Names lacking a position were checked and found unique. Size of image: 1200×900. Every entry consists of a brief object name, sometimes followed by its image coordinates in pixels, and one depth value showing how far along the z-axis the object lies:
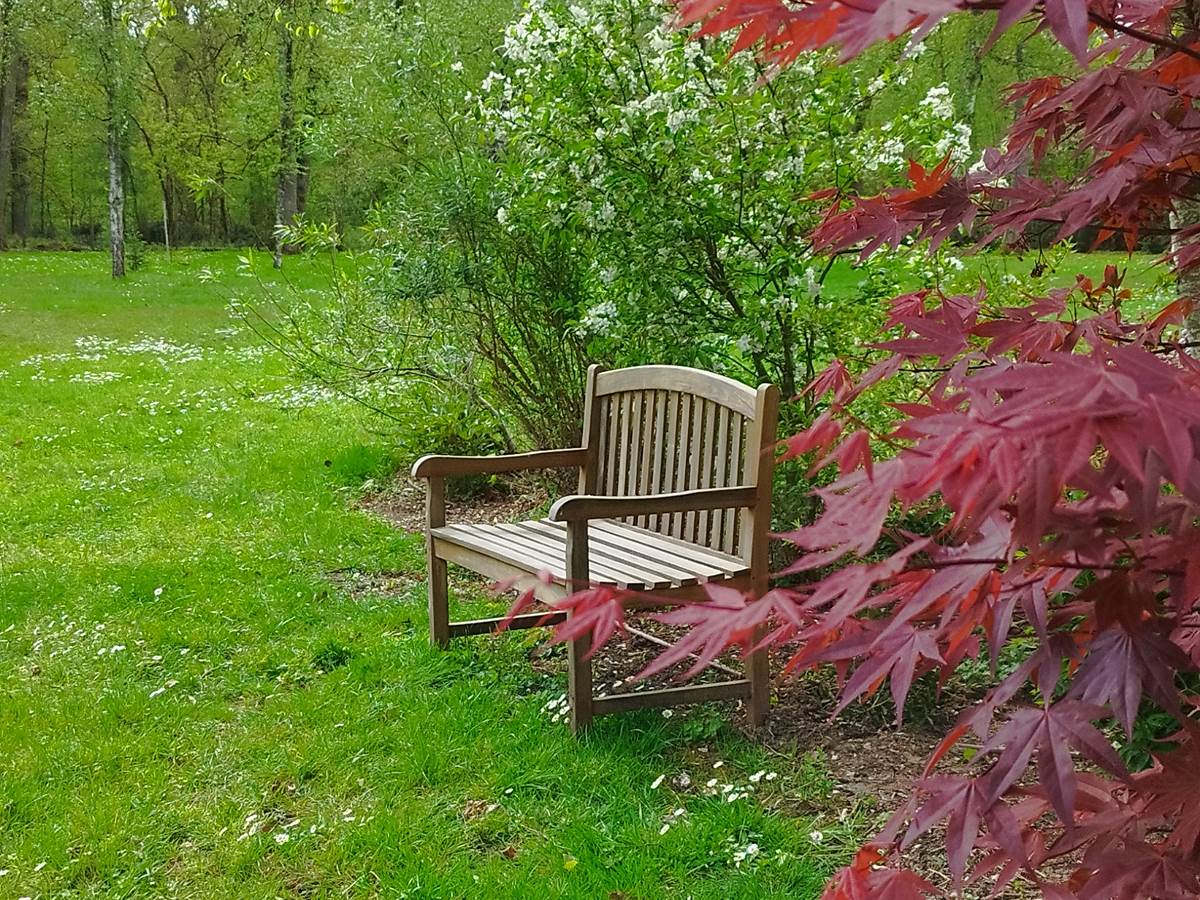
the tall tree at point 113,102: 20.66
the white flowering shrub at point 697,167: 4.23
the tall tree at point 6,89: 24.30
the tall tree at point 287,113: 20.55
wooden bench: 3.36
